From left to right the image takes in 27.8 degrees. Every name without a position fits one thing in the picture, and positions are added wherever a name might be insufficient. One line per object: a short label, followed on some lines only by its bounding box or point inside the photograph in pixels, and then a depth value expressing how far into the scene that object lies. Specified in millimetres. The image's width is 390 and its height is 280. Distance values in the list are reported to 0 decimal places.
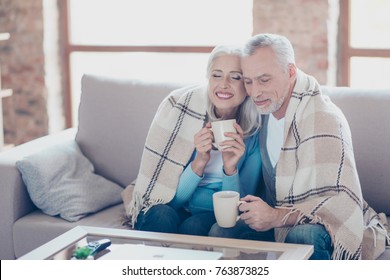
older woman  2799
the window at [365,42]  3857
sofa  3033
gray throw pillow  3172
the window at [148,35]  4230
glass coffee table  2328
